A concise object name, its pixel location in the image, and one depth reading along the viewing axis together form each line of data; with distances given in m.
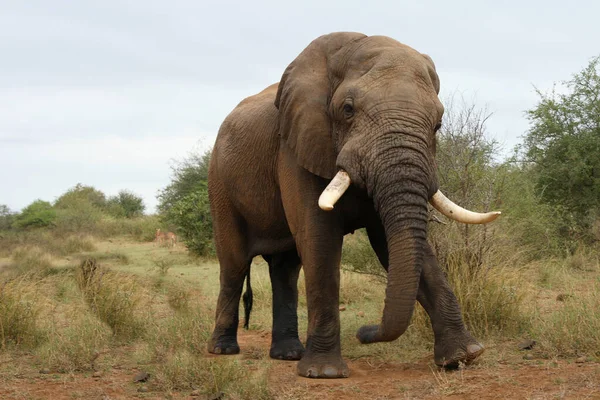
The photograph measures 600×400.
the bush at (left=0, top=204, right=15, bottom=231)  34.66
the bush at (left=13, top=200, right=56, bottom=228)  33.59
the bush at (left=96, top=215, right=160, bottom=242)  28.72
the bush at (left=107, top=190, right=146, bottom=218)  45.72
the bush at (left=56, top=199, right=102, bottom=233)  29.79
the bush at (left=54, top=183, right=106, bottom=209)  44.19
